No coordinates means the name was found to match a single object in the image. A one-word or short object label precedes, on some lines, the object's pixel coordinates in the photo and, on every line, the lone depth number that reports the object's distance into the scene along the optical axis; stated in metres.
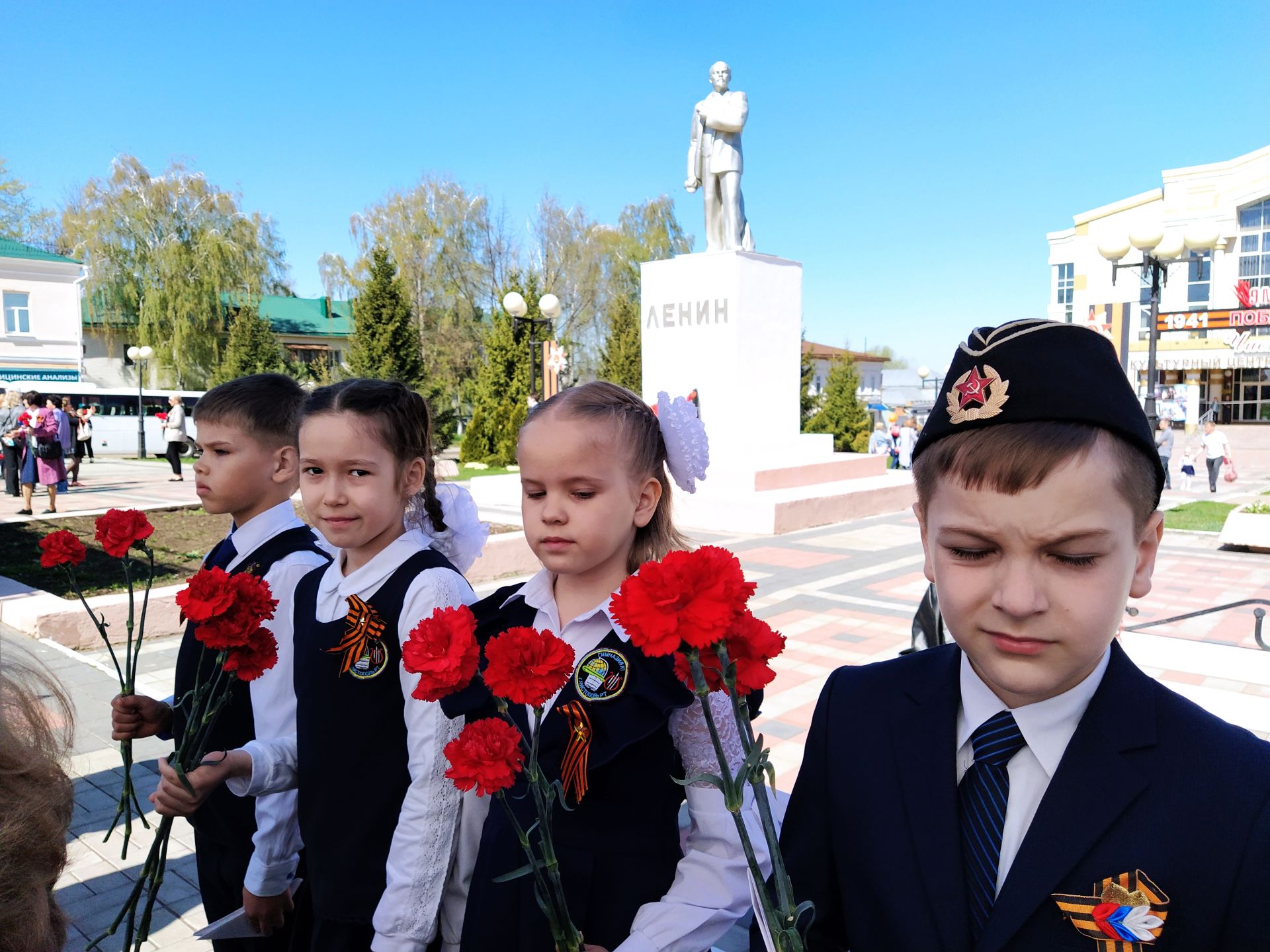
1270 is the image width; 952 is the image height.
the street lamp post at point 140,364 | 25.45
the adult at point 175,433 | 17.75
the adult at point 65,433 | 13.48
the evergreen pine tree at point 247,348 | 31.45
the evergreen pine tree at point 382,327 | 23.44
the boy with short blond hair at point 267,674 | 1.83
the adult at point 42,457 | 12.08
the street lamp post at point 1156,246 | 9.73
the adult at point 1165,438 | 14.83
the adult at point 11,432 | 14.02
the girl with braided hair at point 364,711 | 1.53
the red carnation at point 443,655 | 1.07
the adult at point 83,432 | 19.16
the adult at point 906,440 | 17.56
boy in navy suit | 0.89
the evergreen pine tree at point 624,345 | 27.98
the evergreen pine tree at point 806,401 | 25.73
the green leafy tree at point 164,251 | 29.94
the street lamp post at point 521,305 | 15.30
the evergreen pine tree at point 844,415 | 24.45
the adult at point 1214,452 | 15.98
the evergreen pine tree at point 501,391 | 22.06
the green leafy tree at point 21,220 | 32.84
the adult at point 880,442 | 17.12
